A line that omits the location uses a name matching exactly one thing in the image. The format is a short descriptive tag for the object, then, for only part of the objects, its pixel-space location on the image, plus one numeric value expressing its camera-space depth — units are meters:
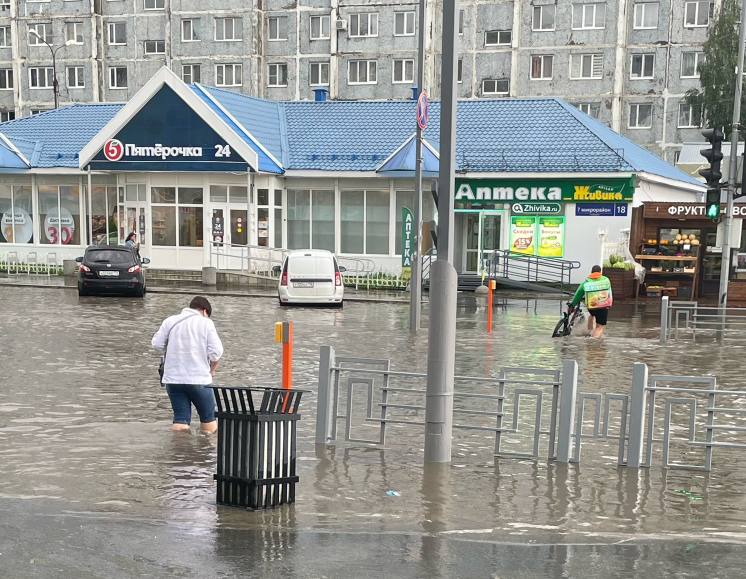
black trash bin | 7.96
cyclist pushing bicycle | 21.33
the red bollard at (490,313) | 22.52
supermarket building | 36.84
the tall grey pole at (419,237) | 22.17
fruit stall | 32.41
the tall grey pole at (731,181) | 24.36
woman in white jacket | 10.36
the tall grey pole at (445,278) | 9.66
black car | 29.50
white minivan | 27.75
